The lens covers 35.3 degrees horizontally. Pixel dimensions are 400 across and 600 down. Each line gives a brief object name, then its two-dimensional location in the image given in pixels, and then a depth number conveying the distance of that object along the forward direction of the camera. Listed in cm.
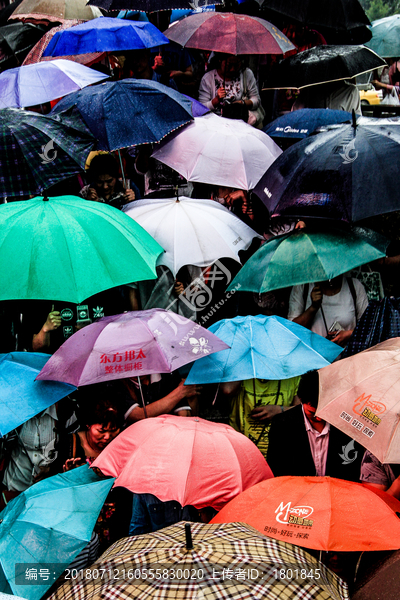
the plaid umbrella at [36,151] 550
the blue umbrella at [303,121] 688
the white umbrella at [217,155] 653
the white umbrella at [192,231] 562
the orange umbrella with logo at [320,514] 306
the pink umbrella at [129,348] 442
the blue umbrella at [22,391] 428
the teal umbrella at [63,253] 474
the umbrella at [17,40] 911
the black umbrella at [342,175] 505
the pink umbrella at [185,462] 376
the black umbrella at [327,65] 720
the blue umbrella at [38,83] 646
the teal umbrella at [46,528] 340
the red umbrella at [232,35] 727
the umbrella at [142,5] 764
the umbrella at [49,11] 877
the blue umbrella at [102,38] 715
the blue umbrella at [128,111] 623
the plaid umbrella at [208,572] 251
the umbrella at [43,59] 803
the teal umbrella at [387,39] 1059
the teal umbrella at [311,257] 521
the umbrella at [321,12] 809
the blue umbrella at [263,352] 489
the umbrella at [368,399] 357
